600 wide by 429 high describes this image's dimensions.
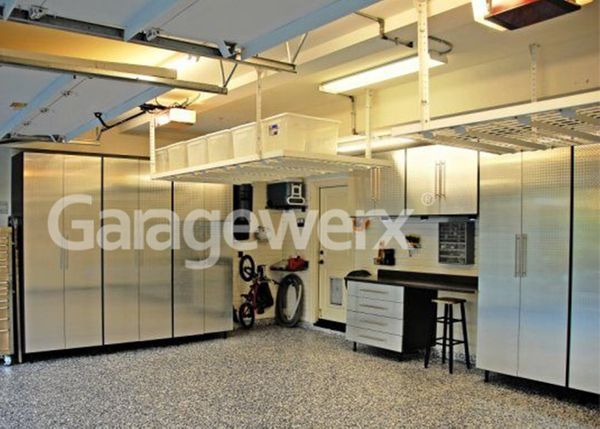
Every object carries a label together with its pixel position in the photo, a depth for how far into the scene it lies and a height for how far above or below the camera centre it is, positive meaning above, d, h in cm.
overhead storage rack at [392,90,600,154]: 302 +54
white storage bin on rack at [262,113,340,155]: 427 +60
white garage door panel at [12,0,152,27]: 217 +82
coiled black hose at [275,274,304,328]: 813 -146
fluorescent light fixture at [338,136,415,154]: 575 +72
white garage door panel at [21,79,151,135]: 347 +74
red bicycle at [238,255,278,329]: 802 -132
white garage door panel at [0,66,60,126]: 307 +75
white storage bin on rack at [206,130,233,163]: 497 +57
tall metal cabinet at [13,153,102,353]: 603 -57
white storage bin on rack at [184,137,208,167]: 534 +55
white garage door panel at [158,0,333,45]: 222 +82
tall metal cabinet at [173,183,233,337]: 704 -94
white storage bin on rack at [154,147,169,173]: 611 +53
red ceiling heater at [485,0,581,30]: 268 +101
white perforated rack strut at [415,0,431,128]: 327 +95
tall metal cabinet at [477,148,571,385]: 462 -50
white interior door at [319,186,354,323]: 775 -86
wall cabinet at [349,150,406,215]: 622 +24
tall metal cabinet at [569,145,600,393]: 439 -53
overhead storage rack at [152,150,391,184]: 430 +36
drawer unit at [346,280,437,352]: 593 -122
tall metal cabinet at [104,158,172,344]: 654 -72
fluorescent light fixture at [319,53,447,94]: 425 +114
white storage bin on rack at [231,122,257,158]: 465 +59
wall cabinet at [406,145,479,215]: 553 +31
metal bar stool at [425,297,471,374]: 555 -129
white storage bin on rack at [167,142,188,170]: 577 +55
